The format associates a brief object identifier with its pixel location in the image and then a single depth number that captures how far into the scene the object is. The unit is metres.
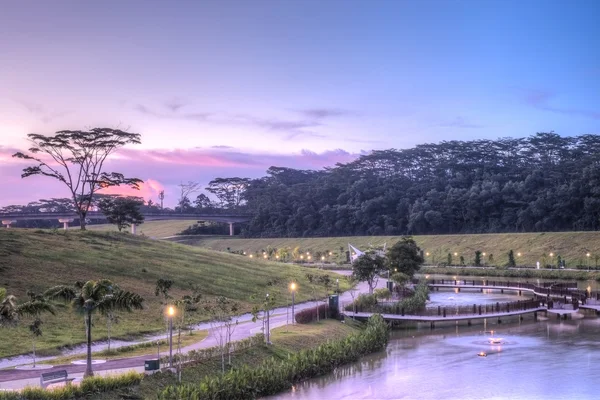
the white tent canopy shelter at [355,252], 82.14
